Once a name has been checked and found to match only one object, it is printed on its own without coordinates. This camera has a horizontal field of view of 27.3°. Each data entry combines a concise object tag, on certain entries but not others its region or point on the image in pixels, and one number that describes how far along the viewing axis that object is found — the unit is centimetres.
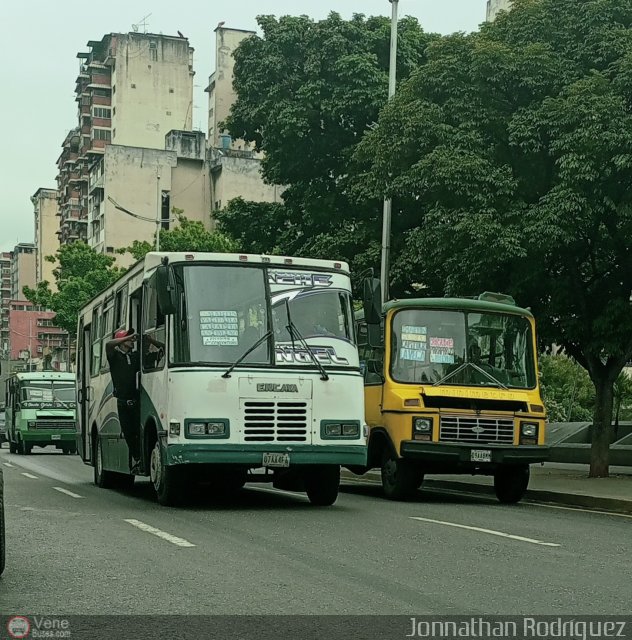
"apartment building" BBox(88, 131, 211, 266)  9150
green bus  4081
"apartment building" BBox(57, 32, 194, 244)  9888
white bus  1500
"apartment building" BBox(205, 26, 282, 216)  8994
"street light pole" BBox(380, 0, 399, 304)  3047
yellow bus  1784
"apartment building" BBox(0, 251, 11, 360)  15952
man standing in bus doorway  1688
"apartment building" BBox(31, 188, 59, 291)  13462
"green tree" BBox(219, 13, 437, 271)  3516
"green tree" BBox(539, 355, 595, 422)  4584
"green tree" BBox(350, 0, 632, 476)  2058
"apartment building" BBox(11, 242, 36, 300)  16825
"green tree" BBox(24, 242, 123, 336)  6550
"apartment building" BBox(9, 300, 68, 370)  13388
